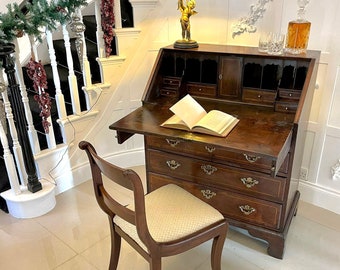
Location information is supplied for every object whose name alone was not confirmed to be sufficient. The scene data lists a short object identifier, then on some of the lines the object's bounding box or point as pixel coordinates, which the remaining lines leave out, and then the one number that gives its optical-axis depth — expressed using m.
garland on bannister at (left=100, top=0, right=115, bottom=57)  2.31
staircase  2.46
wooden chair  1.24
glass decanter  1.84
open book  1.61
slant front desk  1.65
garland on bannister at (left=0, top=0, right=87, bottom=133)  1.83
